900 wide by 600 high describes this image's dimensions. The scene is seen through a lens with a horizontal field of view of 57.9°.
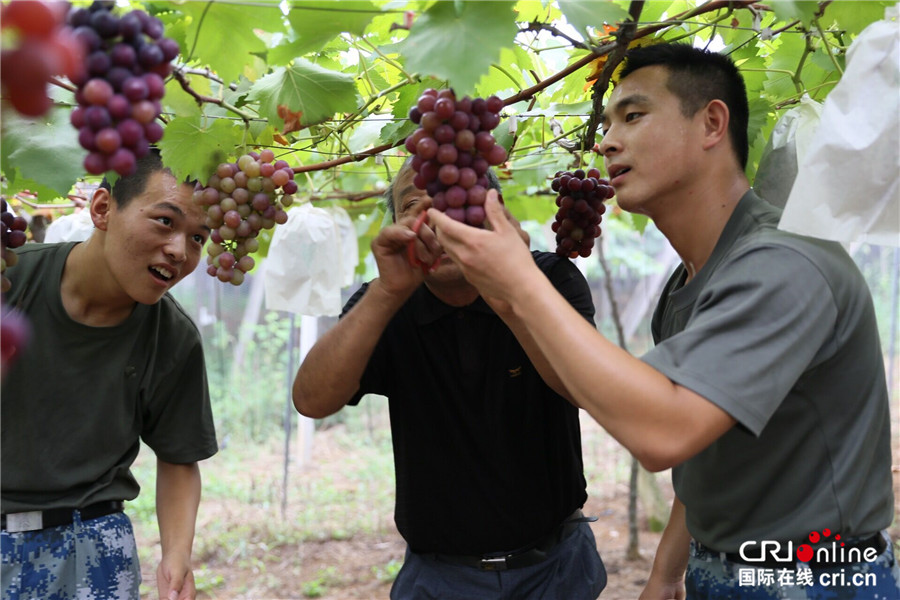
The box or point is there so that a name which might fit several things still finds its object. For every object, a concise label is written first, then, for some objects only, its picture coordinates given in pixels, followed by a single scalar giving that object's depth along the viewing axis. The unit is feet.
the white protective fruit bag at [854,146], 4.55
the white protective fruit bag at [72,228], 10.54
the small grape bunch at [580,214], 7.12
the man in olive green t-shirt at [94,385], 6.48
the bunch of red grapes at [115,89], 3.44
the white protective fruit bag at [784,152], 5.80
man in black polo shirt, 7.05
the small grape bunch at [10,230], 5.88
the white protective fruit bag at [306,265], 11.82
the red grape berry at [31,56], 2.27
